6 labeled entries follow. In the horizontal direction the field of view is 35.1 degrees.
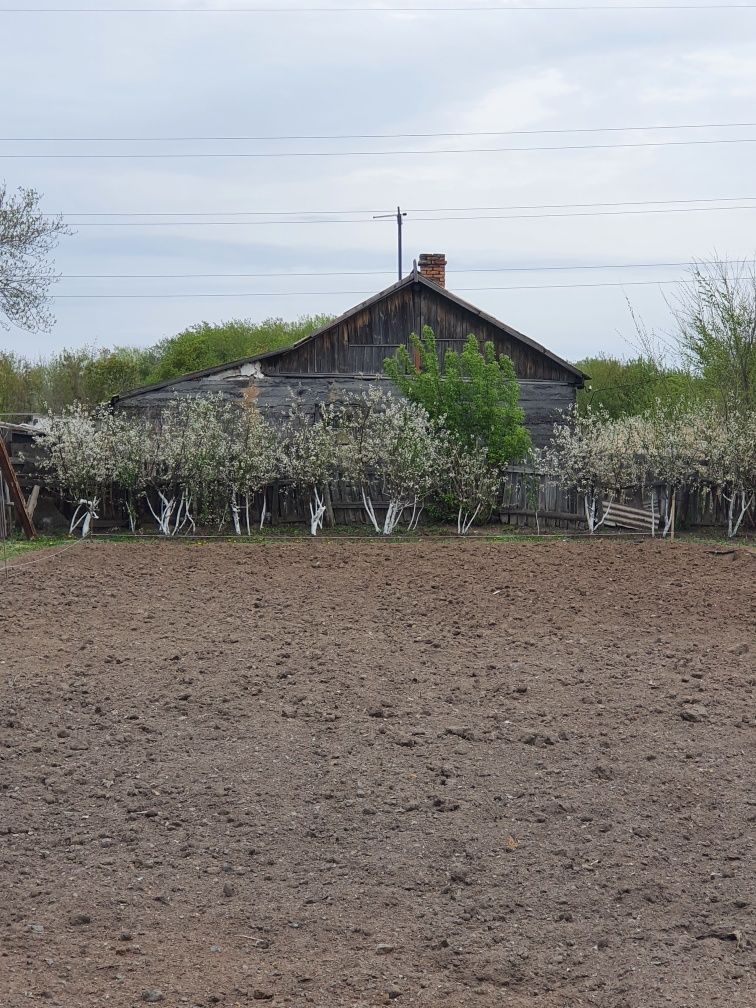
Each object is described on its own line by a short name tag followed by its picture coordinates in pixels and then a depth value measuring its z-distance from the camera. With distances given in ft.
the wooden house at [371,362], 81.46
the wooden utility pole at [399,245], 141.81
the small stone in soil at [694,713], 25.40
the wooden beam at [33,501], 66.08
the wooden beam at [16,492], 59.22
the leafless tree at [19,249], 101.91
